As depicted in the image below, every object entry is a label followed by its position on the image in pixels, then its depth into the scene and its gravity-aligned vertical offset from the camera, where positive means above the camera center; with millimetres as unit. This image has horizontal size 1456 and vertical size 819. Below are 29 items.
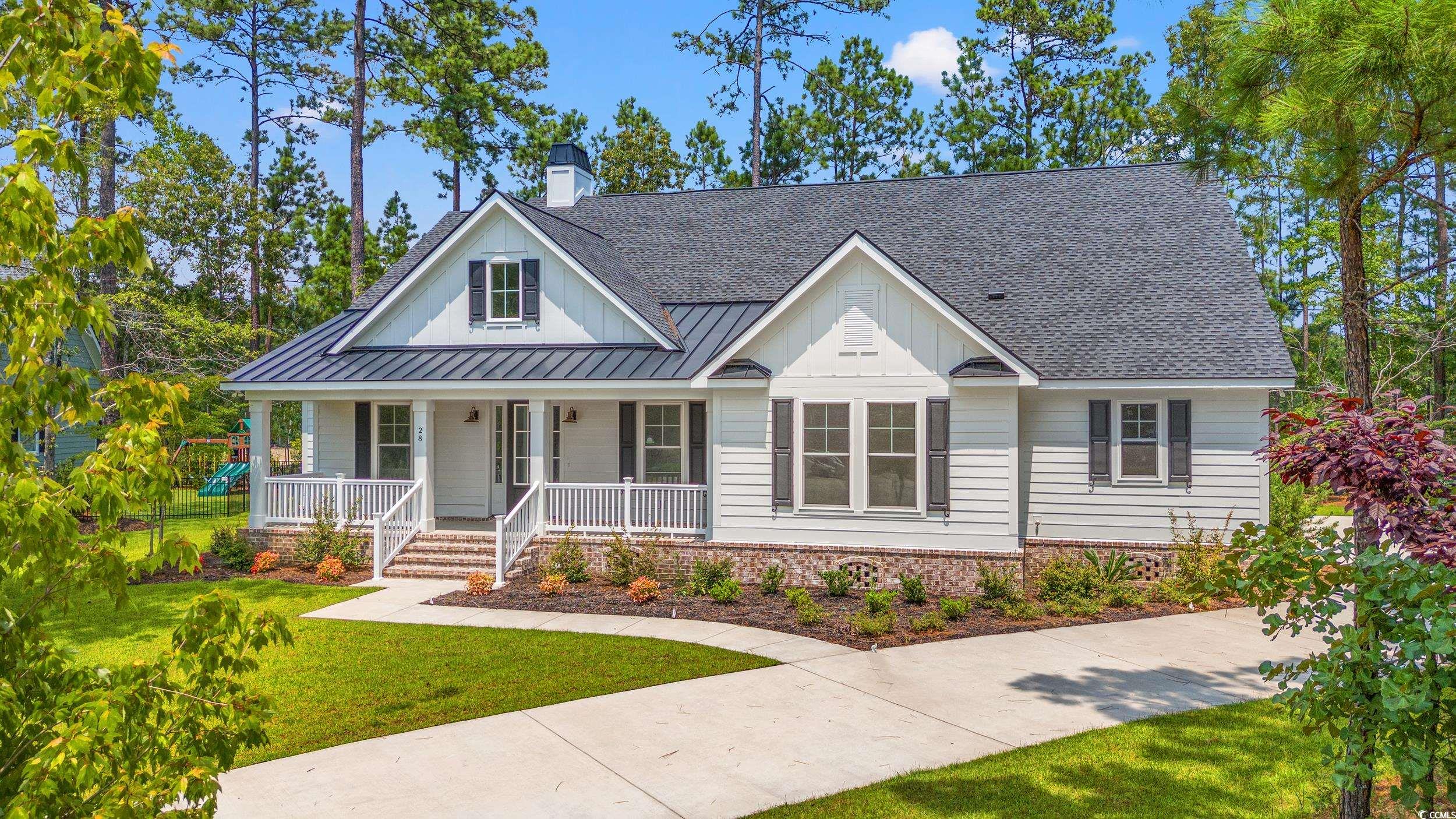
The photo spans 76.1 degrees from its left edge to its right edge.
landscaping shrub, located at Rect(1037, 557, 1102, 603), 12773 -2411
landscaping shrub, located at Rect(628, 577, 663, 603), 12773 -2486
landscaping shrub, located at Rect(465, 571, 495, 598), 13172 -2478
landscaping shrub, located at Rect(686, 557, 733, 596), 13312 -2401
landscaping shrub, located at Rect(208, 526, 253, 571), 15570 -2378
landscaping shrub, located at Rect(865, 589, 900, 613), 11758 -2431
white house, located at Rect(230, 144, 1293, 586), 13477 +447
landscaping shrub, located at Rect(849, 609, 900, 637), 10891 -2531
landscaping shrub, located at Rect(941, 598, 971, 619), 11781 -2516
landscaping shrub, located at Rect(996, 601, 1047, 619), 11891 -2581
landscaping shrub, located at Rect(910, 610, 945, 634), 11227 -2592
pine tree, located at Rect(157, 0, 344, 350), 33500 +13335
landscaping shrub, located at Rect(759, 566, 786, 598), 13406 -2482
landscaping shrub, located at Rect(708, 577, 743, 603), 12727 -2499
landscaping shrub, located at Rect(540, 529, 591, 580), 14164 -2339
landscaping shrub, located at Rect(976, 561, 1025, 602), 12664 -2409
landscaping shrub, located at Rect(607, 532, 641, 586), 13914 -2336
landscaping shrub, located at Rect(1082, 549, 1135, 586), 13367 -2295
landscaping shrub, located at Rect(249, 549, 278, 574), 15219 -2500
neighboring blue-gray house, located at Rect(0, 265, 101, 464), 27422 -796
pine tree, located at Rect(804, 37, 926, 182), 33000 +10725
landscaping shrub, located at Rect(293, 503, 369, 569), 15289 -2242
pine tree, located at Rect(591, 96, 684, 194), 36656 +10000
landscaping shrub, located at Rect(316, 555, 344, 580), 14434 -2479
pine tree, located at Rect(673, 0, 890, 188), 31047 +12433
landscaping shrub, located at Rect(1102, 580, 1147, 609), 12539 -2541
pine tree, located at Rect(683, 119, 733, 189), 34531 +9675
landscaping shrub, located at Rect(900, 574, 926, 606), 12586 -2434
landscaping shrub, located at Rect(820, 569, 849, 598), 13039 -2421
